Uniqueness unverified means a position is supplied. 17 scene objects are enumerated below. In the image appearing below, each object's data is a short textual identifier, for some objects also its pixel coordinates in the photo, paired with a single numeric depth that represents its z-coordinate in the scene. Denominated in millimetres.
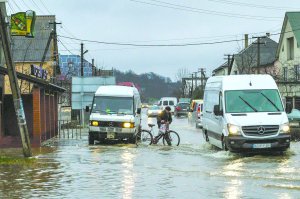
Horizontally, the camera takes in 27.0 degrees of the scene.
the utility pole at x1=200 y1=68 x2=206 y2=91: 132350
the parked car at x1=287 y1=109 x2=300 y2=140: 36325
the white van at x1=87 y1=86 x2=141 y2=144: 25156
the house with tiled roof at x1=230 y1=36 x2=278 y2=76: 76812
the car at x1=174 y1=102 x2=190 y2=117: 71750
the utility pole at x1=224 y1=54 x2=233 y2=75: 83738
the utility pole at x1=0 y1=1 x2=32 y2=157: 18172
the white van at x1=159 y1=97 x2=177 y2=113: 79925
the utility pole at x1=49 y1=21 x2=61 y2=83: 45688
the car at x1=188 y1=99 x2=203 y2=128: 41938
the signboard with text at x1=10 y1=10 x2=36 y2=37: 24656
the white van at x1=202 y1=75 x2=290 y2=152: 18500
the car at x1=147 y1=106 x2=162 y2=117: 71312
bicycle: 25344
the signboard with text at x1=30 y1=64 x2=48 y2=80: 29069
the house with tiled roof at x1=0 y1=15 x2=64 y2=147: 25281
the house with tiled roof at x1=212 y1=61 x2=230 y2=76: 109238
